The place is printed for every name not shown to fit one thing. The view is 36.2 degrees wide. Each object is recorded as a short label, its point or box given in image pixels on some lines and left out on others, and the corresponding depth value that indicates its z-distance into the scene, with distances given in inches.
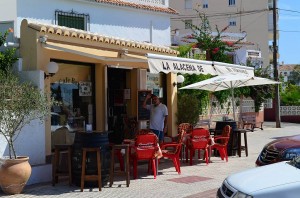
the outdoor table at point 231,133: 558.6
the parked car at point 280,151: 354.0
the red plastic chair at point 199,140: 486.3
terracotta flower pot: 342.3
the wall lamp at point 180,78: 651.1
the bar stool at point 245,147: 554.9
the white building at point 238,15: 2191.2
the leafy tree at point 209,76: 750.5
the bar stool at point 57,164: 378.3
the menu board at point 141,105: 585.2
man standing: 503.5
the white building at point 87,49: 410.0
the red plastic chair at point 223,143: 511.3
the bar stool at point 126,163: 377.4
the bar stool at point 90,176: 363.2
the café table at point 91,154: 367.2
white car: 201.0
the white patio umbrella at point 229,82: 549.3
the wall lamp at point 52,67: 423.1
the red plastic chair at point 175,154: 432.1
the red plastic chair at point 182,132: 468.9
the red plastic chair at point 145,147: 406.6
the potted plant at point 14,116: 341.4
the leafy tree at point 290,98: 1346.0
